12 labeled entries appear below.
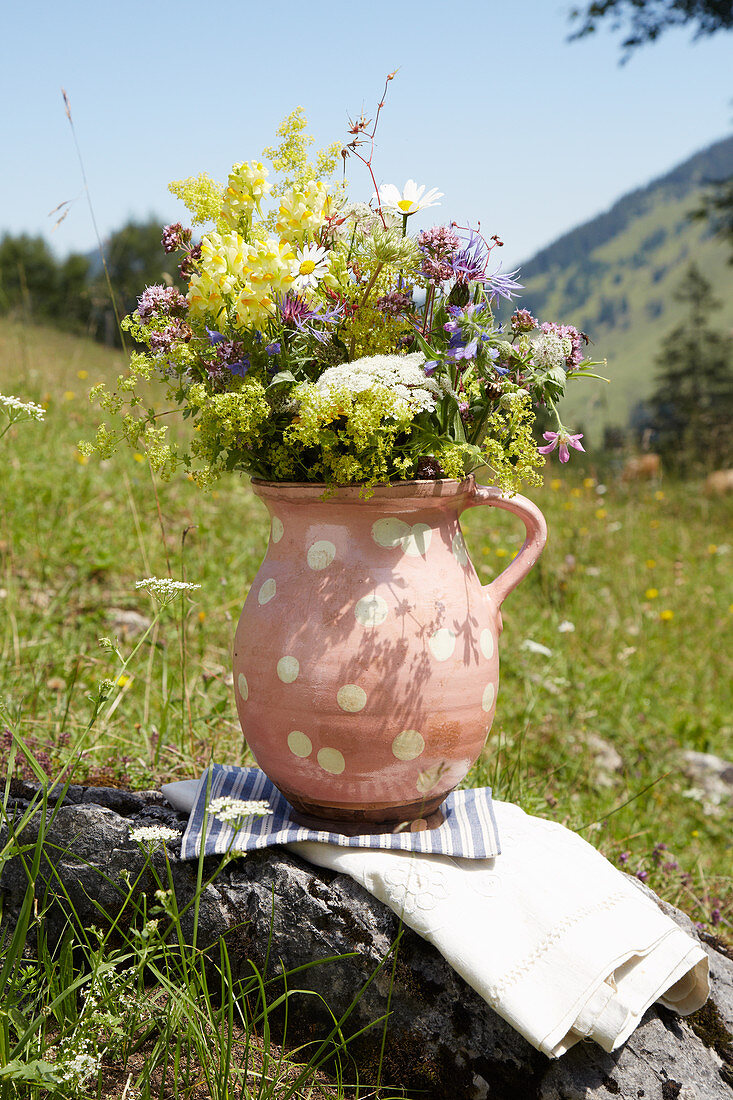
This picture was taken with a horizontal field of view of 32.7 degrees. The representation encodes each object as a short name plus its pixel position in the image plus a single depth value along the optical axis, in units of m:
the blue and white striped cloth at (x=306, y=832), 0.86
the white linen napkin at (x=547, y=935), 0.80
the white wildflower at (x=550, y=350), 0.82
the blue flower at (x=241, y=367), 0.82
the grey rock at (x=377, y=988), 0.81
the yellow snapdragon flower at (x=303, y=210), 0.83
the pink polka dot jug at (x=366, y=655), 0.84
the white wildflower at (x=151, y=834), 0.78
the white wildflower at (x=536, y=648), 1.35
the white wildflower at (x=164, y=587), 0.82
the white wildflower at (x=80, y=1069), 0.73
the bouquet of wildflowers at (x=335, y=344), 0.80
